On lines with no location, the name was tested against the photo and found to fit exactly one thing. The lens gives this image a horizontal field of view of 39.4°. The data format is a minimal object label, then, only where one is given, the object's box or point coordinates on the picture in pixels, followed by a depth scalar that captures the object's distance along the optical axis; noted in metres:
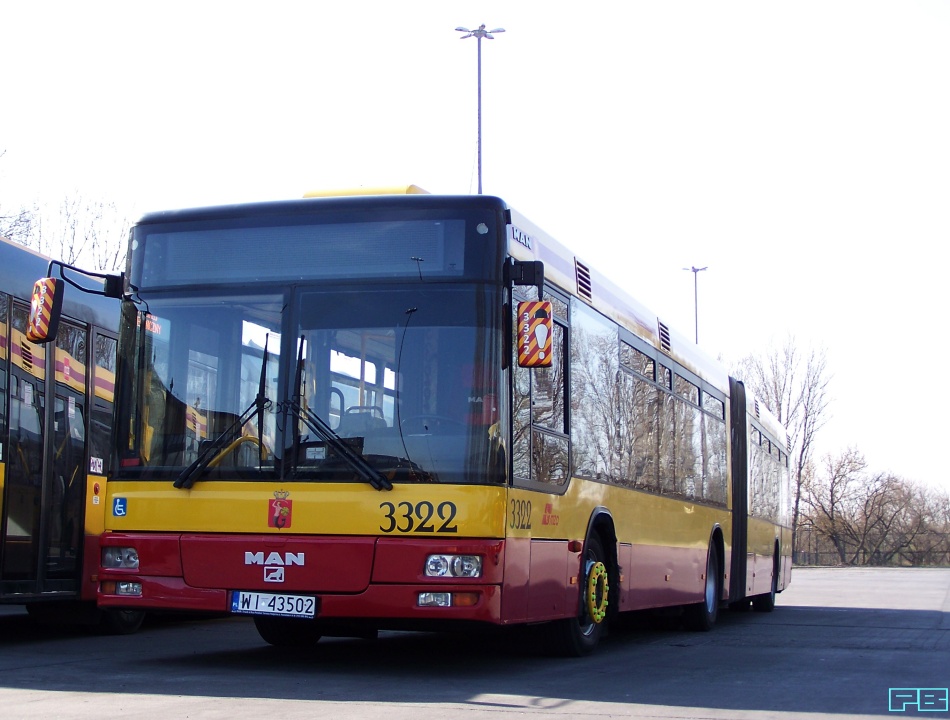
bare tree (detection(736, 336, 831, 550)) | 61.59
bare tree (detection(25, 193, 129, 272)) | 36.16
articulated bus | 8.65
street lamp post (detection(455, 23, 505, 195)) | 25.91
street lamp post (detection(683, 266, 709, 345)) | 48.34
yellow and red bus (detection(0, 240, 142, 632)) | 11.70
